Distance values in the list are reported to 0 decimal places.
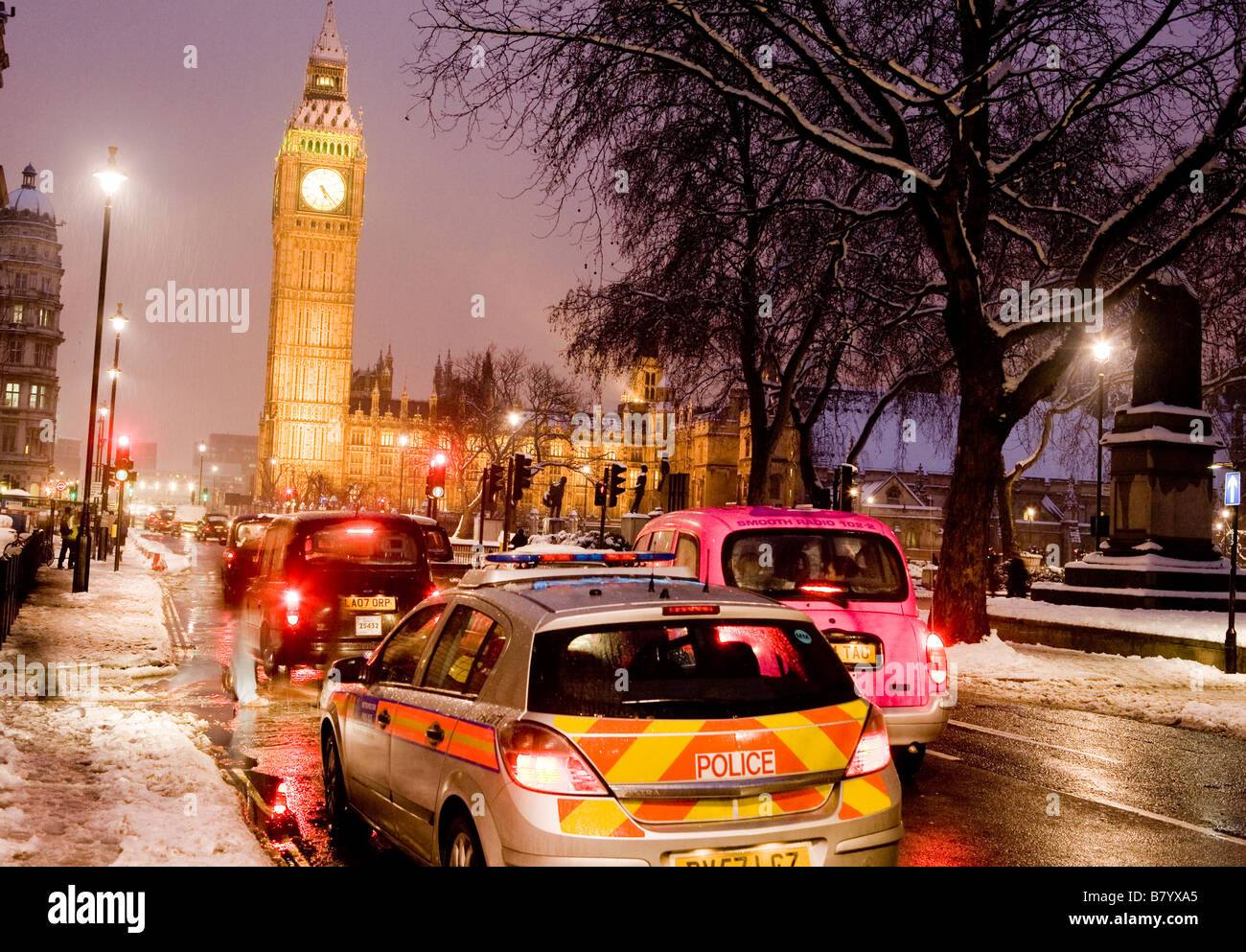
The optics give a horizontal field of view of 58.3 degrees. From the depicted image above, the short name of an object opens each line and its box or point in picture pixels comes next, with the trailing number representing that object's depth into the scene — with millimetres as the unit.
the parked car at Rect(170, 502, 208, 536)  79538
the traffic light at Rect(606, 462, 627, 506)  35406
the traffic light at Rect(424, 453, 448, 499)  37344
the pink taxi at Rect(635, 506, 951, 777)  8086
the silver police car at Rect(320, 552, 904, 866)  4031
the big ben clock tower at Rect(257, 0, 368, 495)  148875
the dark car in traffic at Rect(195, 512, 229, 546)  65875
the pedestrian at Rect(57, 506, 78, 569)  32844
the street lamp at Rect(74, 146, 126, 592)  24141
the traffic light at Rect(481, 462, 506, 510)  36562
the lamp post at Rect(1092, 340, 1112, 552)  25641
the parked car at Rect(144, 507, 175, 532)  80506
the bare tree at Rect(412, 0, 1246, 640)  14469
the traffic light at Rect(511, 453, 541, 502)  33156
